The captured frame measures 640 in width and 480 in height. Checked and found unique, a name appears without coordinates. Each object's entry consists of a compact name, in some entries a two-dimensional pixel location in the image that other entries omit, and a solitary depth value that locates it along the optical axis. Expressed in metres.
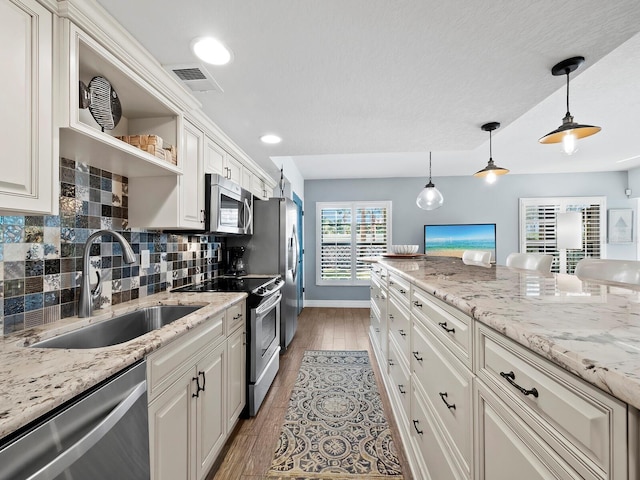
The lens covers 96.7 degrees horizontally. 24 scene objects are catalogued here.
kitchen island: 0.47
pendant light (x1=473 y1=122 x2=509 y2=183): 2.89
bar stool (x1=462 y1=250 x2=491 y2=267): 2.84
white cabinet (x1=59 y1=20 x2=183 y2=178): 1.06
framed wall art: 5.31
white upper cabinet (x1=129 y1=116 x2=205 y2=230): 1.80
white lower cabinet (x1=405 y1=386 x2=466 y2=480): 1.10
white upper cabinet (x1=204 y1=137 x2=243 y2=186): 2.25
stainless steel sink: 1.21
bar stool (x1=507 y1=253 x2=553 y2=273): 2.24
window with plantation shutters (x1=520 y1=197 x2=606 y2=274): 5.44
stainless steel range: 2.08
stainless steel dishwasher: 0.60
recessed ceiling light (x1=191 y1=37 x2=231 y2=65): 1.35
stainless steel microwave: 2.16
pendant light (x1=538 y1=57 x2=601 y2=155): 1.82
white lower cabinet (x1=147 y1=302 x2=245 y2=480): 1.07
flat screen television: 5.51
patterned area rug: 1.60
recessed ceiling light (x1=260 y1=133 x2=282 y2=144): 2.56
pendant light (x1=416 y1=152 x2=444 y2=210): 3.76
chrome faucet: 1.32
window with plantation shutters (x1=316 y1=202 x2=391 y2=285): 5.70
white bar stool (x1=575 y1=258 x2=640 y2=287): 1.64
